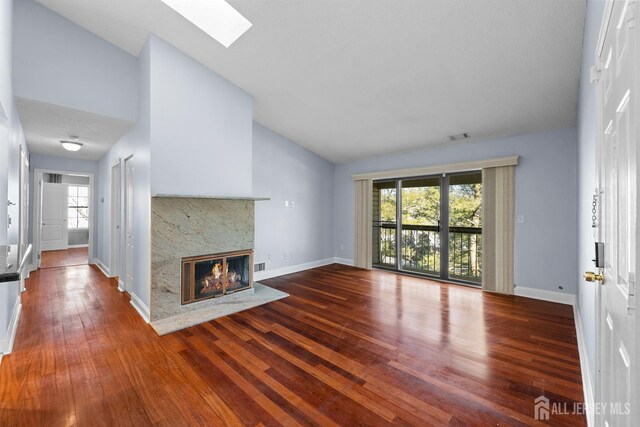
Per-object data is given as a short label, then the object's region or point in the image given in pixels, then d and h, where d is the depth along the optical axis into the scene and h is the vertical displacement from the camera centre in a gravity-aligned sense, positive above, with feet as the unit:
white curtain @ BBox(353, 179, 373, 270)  19.51 -0.69
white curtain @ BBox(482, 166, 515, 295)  13.65 -0.71
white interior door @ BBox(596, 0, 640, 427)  2.52 -0.02
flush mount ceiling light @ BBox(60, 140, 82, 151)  14.74 +3.68
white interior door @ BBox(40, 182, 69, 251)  26.27 -0.23
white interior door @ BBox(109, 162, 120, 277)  15.99 -0.20
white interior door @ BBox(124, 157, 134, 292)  13.01 -0.44
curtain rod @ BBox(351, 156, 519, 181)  13.70 +2.61
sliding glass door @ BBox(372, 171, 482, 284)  15.46 -0.75
